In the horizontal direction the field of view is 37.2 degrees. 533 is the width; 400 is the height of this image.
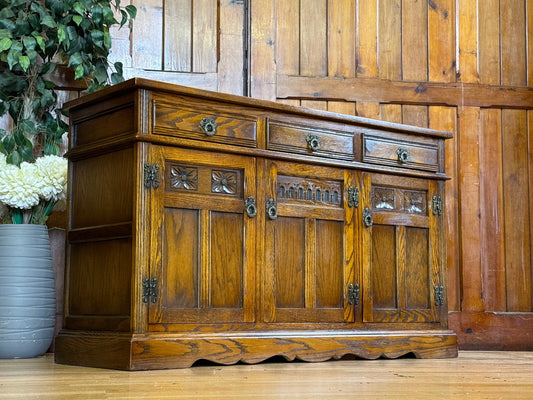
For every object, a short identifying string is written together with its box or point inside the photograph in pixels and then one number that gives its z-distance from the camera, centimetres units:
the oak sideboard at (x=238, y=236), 263
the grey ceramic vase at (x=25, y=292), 294
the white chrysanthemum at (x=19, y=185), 296
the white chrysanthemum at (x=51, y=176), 301
